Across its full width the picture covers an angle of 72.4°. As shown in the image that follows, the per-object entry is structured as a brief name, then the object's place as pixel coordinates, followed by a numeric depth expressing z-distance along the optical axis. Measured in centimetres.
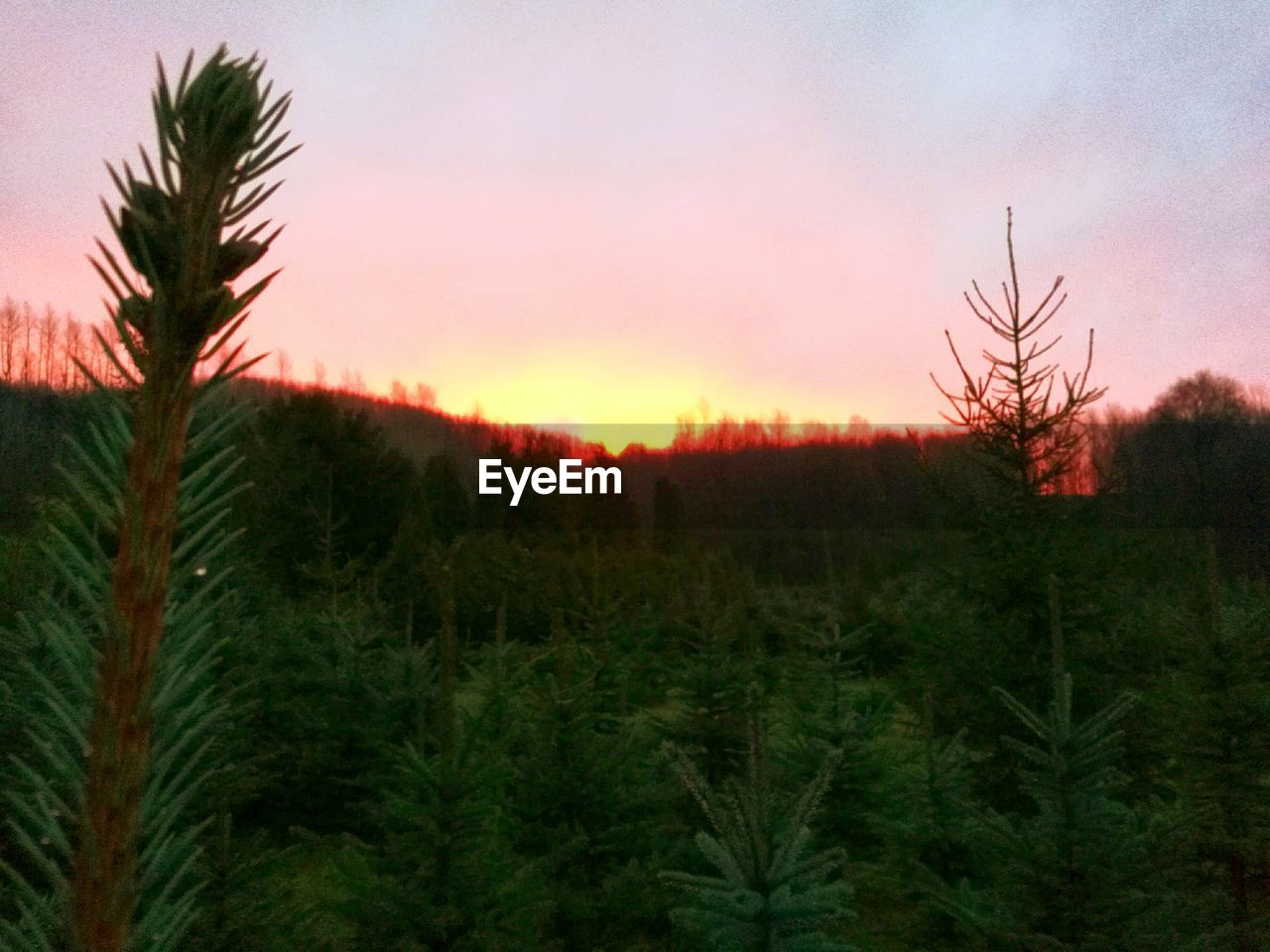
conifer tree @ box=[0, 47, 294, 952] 53
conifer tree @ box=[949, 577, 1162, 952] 330
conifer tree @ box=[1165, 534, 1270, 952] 514
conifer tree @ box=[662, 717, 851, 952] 237
